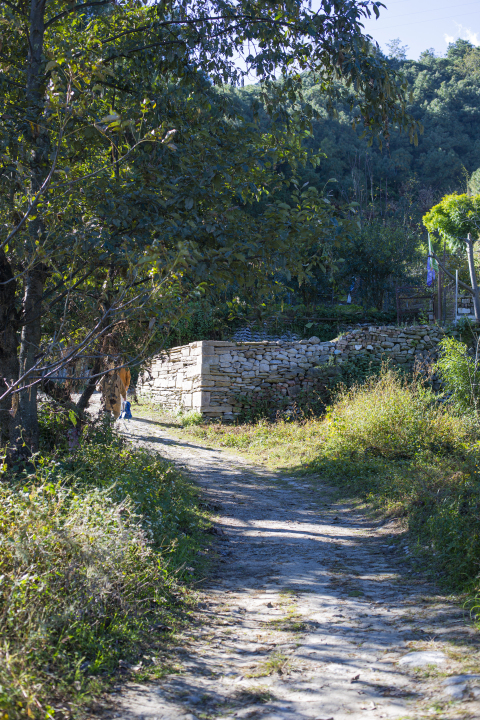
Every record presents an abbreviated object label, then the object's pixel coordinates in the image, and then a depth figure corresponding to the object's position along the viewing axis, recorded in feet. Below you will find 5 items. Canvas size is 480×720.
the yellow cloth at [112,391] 28.32
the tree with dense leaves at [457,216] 63.82
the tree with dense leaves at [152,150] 16.28
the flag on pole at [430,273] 70.09
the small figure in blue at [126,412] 44.31
